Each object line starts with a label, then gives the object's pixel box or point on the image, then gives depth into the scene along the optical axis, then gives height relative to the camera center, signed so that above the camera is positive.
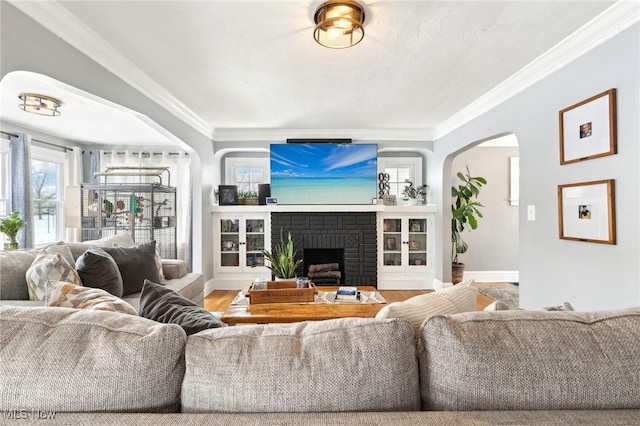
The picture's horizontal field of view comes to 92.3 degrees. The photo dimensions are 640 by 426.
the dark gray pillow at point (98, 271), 2.09 -0.39
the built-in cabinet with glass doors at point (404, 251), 4.57 -0.56
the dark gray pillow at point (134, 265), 2.44 -0.41
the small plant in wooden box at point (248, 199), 4.64 +0.23
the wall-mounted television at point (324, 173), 4.43 +0.60
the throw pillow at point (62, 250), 2.21 -0.26
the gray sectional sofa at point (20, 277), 1.86 -0.38
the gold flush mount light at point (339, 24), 1.67 +1.10
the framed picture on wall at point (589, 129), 1.83 +0.55
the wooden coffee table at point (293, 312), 2.04 -0.68
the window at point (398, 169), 4.93 +0.72
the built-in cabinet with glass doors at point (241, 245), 4.59 -0.46
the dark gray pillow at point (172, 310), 0.92 -0.32
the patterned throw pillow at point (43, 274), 1.82 -0.35
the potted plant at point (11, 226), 2.73 -0.10
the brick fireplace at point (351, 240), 4.41 -0.38
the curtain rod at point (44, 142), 3.74 +1.03
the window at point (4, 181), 3.77 +0.42
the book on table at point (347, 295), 2.48 -0.68
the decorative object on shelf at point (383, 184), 4.82 +0.47
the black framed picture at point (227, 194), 4.57 +0.30
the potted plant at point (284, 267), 2.97 -0.52
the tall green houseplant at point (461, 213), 4.48 +0.01
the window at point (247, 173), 4.96 +0.67
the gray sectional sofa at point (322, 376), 0.64 -0.35
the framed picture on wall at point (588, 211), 1.85 +0.01
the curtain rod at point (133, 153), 4.99 +1.02
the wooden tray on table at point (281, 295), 2.31 -0.62
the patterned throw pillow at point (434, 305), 0.96 -0.31
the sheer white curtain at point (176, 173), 5.00 +0.68
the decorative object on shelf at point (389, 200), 4.59 +0.21
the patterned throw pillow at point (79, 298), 1.17 -0.33
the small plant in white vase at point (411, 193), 4.73 +0.32
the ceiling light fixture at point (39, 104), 2.93 +1.09
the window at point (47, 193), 4.32 +0.32
